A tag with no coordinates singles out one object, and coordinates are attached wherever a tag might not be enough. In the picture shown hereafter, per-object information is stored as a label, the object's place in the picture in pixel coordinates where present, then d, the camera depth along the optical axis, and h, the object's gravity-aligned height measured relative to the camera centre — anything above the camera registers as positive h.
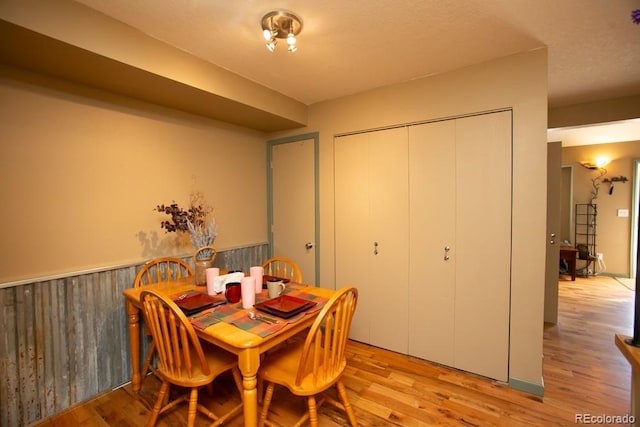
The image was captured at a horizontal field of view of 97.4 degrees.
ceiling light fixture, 1.60 +1.08
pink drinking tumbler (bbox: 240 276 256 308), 1.66 -0.50
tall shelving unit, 5.37 -0.49
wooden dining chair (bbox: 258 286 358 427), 1.40 -0.89
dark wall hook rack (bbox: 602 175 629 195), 5.13 +0.44
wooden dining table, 1.28 -0.66
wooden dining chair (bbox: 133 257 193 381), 2.10 -0.54
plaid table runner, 1.42 -0.61
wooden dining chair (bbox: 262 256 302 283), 2.39 -0.62
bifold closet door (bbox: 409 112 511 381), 2.12 -0.30
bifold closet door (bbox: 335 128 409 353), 2.53 -0.23
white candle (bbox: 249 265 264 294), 1.92 -0.47
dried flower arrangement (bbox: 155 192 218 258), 2.15 -0.14
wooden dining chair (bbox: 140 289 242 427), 1.40 -0.84
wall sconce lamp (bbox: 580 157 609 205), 5.29 +0.62
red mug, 1.73 -0.53
